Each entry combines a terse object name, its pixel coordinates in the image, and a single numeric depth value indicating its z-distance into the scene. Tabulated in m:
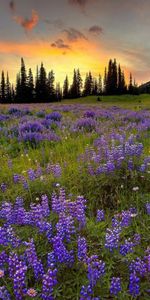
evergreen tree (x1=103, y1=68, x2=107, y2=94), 107.31
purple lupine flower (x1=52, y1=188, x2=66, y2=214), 3.68
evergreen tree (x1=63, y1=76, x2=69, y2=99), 117.66
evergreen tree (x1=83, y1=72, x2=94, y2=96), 116.44
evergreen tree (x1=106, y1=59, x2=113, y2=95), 104.85
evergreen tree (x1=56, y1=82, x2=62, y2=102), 135.88
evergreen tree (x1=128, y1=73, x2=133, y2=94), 108.84
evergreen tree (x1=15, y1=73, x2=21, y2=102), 88.97
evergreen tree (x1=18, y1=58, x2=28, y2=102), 87.84
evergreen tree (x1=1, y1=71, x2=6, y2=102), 101.74
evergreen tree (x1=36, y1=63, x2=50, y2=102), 89.81
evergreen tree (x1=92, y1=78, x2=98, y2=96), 119.94
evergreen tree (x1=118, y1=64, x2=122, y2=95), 106.78
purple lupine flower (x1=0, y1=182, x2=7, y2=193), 5.04
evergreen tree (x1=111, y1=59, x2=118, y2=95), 104.88
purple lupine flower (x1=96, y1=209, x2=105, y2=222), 3.92
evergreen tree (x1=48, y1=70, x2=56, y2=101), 92.76
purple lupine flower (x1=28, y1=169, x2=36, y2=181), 5.19
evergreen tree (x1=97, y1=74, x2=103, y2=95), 122.94
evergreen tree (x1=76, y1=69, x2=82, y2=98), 115.12
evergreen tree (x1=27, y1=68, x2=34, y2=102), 89.12
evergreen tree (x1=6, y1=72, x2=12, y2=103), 100.53
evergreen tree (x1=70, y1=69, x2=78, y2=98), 112.88
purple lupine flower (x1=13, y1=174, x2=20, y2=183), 5.26
